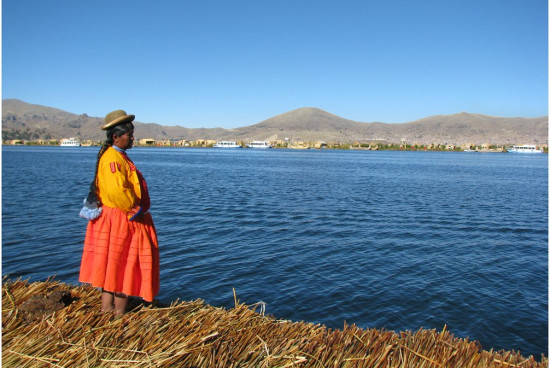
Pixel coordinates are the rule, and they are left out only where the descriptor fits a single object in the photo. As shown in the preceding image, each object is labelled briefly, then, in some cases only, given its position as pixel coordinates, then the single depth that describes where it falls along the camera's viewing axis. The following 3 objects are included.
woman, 4.72
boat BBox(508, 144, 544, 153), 171.62
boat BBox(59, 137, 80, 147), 193.50
